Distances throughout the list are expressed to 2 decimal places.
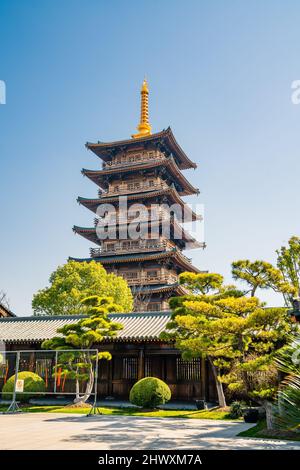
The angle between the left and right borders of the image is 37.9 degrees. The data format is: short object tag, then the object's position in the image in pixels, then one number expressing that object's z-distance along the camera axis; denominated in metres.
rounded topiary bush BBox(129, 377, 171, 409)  16.36
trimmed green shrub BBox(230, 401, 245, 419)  14.88
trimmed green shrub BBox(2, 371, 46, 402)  18.48
